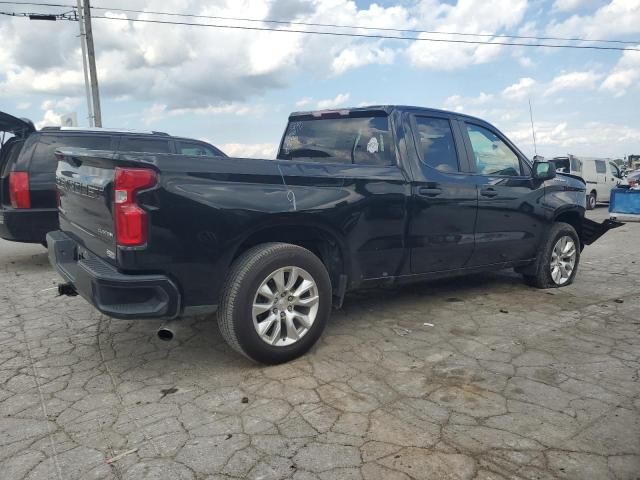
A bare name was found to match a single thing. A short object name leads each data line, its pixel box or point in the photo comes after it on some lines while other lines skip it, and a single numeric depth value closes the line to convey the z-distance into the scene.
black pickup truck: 3.08
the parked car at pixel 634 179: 17.29
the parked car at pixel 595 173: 17.30
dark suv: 6.26
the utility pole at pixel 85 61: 17.32
